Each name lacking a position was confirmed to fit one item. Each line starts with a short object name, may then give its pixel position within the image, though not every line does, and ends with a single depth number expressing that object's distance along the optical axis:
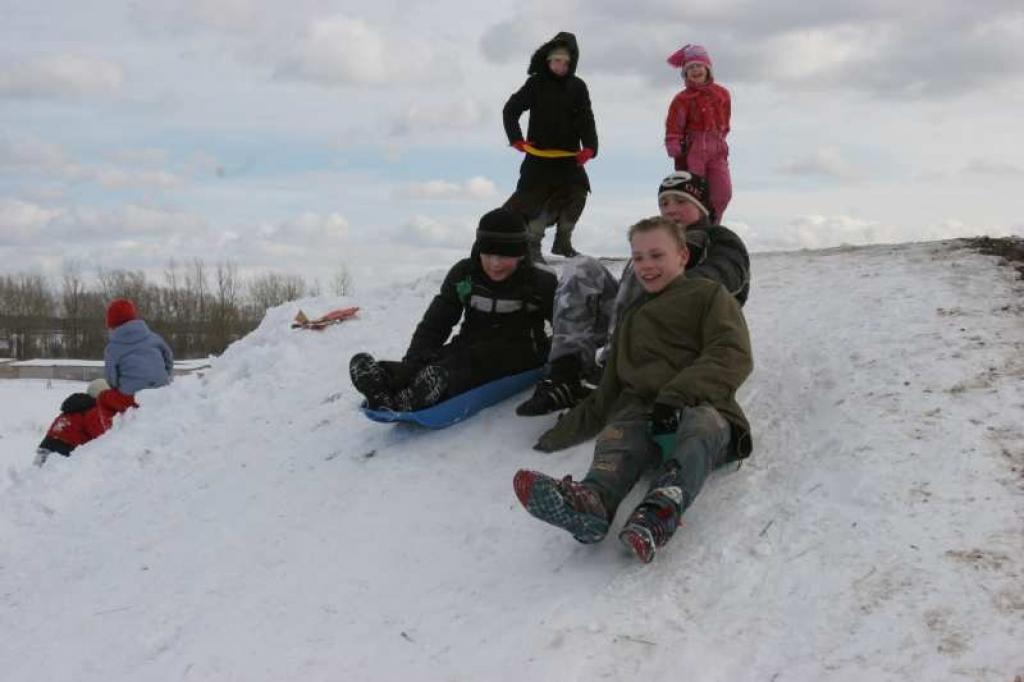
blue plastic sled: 5.18
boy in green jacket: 3.46
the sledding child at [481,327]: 5.27
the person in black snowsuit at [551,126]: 7.73
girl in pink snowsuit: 7.44
